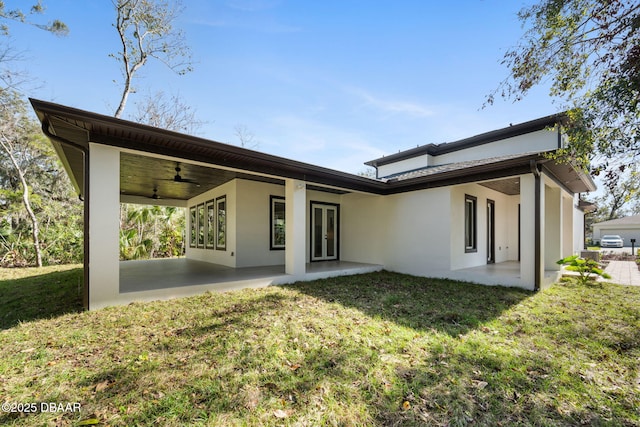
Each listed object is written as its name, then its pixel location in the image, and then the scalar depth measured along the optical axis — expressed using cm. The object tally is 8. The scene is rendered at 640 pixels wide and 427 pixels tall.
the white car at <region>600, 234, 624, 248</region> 2506
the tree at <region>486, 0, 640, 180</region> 383
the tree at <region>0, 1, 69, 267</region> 997
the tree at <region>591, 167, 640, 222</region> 448
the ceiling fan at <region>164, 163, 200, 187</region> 783
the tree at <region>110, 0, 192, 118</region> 1284
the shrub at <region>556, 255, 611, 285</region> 757
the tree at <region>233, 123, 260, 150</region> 2025
